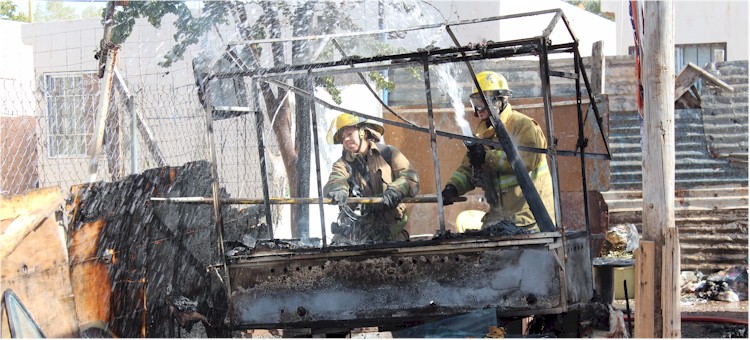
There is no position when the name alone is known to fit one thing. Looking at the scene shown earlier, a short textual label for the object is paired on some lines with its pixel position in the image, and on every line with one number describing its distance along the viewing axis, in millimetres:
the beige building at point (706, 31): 18078
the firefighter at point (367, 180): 6863
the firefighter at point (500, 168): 6594
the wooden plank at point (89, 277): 5496
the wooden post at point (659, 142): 5324
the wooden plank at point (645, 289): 5312
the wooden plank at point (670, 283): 5262
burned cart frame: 5512
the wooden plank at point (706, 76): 12164
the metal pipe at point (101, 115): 6113
